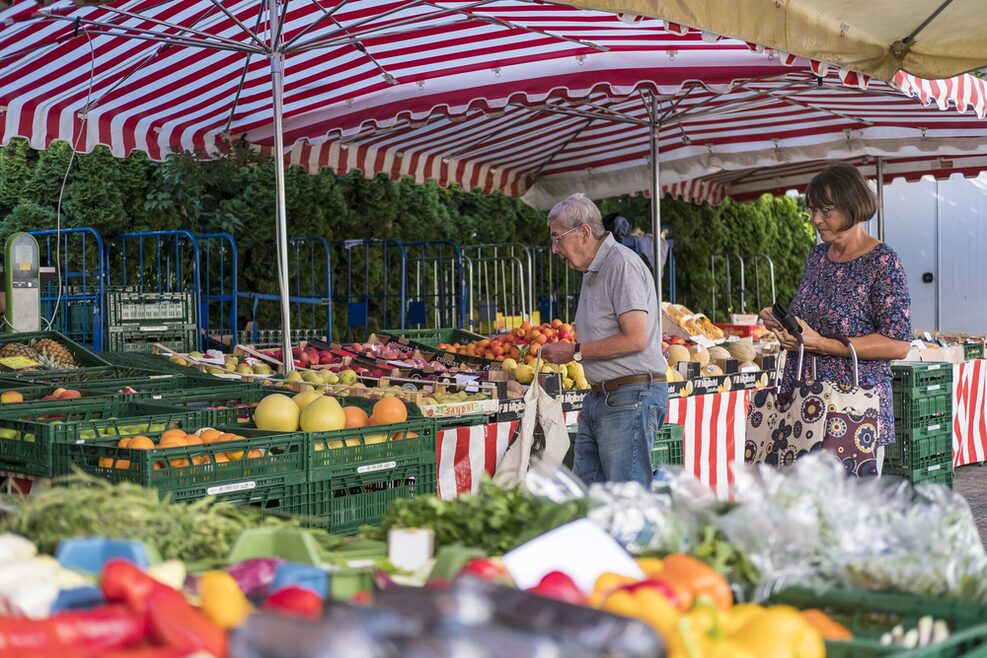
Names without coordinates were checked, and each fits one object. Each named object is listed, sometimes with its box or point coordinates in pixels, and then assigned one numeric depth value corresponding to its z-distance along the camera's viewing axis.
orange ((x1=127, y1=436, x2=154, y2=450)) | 3.54
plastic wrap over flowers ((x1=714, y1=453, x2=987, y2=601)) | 2.01
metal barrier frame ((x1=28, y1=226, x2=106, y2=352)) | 8.25
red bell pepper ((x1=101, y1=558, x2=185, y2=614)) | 1.55
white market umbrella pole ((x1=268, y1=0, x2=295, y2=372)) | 5.85
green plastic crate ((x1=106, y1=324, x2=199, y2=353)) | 7.33
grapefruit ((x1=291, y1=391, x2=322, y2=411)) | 4.30
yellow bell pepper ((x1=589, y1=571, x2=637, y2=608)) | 1.77
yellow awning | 3.84
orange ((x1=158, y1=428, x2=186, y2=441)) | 3.64
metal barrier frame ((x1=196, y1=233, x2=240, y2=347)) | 9.10
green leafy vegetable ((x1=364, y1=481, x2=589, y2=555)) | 2.13
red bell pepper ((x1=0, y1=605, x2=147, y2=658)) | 1.39
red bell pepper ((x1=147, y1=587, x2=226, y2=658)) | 1.44
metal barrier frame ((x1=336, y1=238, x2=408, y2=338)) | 11.30
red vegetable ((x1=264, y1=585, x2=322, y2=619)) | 1.58
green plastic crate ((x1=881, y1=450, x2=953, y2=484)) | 6.73
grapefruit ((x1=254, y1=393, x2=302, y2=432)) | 4.16
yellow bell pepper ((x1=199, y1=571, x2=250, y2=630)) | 1.55
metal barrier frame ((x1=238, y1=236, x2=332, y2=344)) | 10.13
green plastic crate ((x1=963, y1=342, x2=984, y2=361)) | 9.11
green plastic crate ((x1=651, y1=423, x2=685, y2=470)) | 5.09
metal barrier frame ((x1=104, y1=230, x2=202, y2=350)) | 9.84
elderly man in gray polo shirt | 4.30
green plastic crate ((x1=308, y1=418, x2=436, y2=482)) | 3.63
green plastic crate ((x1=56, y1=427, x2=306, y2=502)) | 3.22
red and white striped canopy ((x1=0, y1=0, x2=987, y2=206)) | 5.98
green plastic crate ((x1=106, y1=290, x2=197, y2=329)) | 7.30
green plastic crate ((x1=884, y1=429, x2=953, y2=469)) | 6.74
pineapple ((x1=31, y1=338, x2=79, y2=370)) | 6.02
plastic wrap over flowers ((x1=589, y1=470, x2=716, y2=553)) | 2.17
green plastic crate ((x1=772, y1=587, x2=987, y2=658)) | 1.71
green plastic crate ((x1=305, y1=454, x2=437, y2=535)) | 3.62
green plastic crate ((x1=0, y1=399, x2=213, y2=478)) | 3.61
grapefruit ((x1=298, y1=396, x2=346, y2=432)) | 4.04
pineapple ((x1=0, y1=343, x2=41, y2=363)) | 6.11
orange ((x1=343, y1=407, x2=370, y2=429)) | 4.14
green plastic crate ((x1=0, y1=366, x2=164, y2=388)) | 5.12
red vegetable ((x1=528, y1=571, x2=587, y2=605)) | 1.72
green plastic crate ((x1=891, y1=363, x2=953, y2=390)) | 6.77
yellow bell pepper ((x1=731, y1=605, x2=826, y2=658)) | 1.60
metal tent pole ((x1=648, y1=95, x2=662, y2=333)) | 7.91
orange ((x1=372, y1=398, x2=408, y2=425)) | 4.16
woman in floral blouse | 3.99
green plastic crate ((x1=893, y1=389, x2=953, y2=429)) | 6.75
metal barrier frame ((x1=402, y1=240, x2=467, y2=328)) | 12.10
